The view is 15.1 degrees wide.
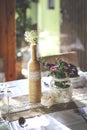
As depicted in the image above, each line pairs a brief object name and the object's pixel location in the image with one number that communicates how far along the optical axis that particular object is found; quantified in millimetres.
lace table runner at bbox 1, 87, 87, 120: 1888
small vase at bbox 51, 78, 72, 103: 1990
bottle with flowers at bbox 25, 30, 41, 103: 1973
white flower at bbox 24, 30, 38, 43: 1946
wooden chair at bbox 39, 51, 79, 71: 2865
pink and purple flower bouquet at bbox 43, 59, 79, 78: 1995
